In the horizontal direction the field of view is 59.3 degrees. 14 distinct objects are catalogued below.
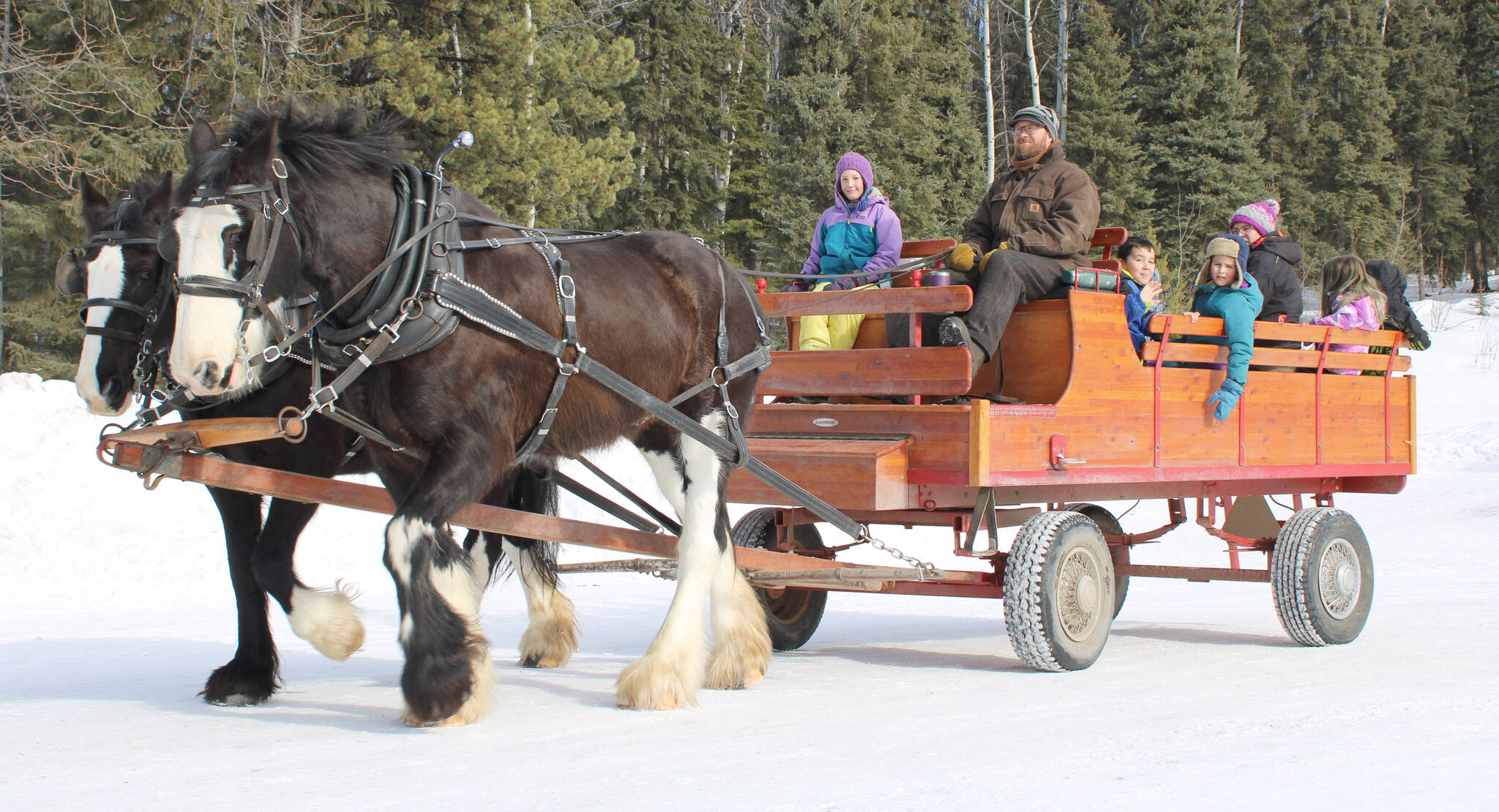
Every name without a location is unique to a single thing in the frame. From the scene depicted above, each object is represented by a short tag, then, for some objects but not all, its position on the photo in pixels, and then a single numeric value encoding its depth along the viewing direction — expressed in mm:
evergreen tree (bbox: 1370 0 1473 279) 42375
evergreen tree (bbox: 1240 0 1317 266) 41719
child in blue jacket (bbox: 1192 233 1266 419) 6309
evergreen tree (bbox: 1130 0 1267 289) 33312
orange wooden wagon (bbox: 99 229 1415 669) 5422
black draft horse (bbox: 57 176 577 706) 4836
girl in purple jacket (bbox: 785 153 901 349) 7195
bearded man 5703
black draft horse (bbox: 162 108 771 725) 4078
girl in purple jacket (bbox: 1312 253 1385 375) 7559
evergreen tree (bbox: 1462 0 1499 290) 42875
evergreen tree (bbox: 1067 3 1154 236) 33344
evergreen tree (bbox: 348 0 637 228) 19438
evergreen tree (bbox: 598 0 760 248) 31719
